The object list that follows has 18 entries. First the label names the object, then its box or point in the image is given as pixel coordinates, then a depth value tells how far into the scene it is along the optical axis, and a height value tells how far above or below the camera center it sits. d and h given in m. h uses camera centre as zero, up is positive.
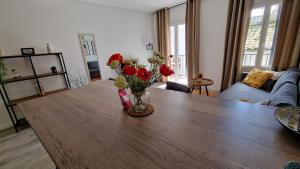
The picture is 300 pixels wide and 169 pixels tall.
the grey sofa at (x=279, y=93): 1.30 -0.57
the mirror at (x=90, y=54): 3.13 -0.01
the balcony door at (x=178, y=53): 4.20 -0.15
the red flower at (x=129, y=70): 0.86 -0.12
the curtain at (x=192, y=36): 3.47 +0.29
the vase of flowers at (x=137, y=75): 0.88 -0.16
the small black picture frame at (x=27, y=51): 2.33 +0.12
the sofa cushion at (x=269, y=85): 2.41 -0.76
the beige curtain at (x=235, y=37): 2.75 +0.16
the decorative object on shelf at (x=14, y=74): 2.33 -0.26
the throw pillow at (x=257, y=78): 2.54 -0.65
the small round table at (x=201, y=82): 2.69 -0.70
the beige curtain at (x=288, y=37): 2.32 +0.08
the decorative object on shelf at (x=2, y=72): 2.12 -0.19
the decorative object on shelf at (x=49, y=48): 2.59 +0.16
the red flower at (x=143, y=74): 0.88 -0.15
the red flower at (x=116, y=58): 0.95 -0.04
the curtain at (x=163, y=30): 4.14 +0.58
